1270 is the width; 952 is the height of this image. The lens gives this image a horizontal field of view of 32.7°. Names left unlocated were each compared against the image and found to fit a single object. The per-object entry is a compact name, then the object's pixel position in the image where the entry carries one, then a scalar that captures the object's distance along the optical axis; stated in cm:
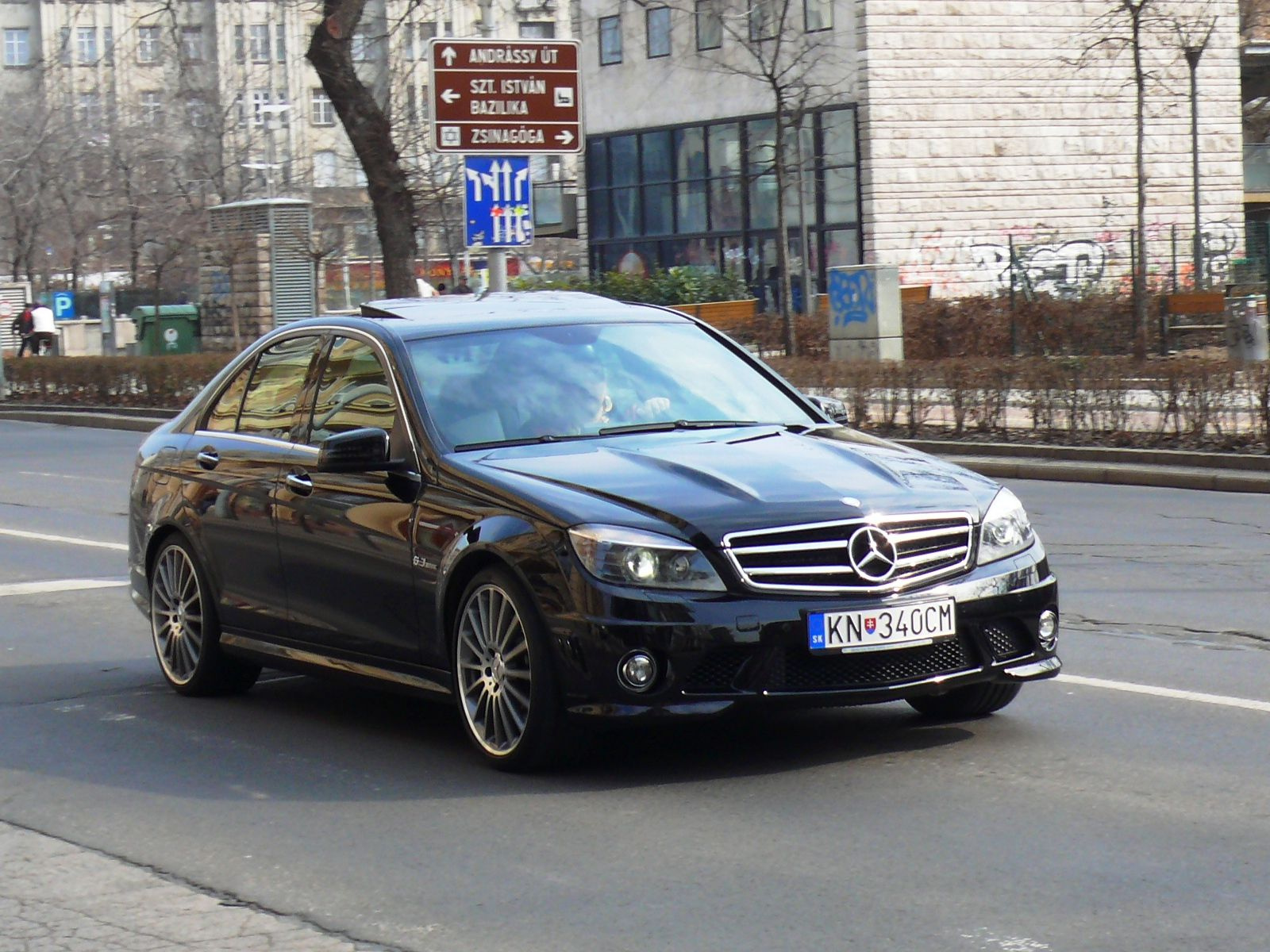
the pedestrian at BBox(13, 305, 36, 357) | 5256
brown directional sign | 1745
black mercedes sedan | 644
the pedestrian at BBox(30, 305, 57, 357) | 5223
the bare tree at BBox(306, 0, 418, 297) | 2955
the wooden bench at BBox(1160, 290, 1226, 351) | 3105
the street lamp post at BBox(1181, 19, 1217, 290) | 3319
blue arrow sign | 1780
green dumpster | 4603
